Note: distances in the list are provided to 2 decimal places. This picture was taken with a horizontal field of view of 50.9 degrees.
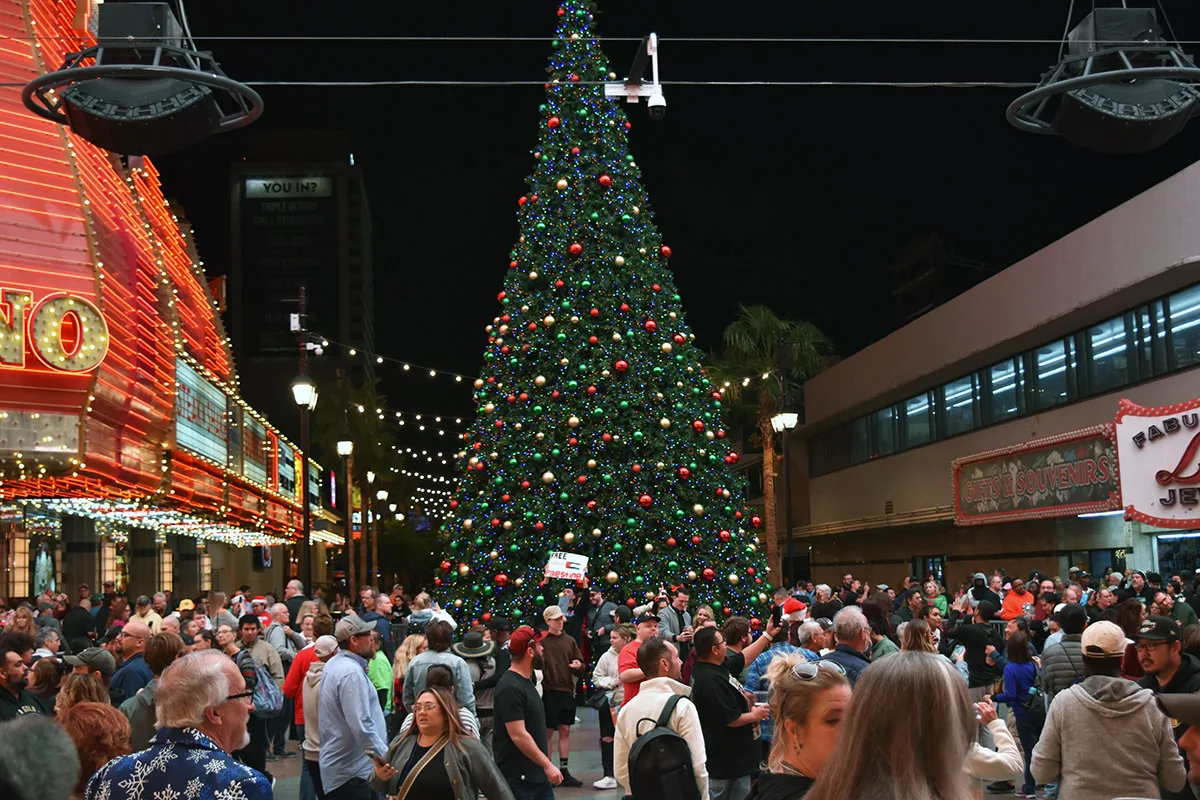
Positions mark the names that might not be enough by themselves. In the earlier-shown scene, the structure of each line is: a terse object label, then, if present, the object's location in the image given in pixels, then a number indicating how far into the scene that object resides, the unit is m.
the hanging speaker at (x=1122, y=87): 8.09
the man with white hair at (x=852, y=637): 8.82
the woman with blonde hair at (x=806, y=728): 3.86
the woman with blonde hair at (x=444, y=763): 6.77
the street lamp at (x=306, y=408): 23.58
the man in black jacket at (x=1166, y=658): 7.13
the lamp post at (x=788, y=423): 29.22
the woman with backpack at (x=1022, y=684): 12.10
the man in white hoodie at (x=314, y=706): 10.18
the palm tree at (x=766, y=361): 40.56
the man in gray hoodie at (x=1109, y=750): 6.48
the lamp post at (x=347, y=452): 33.78
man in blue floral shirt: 4.17
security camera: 11.18
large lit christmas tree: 23.58
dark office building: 144.62
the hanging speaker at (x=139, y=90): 7.77
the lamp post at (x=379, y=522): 54.03
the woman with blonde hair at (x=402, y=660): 12.49
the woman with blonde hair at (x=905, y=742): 2.96
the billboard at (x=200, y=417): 30.39
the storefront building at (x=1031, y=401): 24.16
